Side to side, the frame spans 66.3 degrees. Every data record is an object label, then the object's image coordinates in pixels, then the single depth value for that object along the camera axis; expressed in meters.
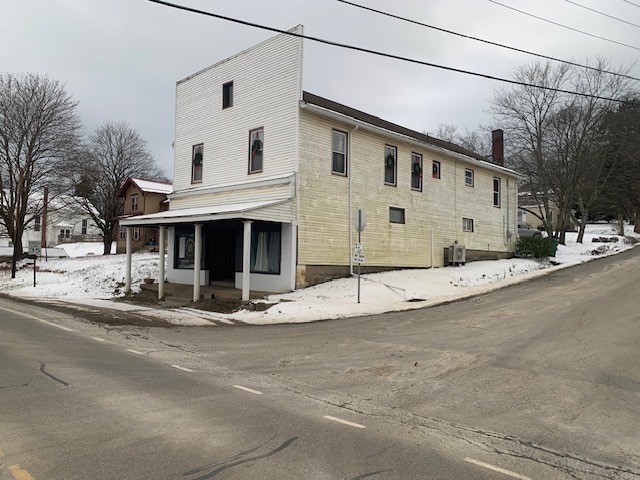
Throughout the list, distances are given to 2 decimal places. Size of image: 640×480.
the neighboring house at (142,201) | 41.47
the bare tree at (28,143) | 31.44
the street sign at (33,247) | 34.60
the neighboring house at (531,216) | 55.72
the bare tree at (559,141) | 33.66
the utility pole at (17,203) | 31.58
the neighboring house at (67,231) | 42.57
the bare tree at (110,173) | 42.88
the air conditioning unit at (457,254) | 23.52
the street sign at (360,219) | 14.91
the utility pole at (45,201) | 33.25
